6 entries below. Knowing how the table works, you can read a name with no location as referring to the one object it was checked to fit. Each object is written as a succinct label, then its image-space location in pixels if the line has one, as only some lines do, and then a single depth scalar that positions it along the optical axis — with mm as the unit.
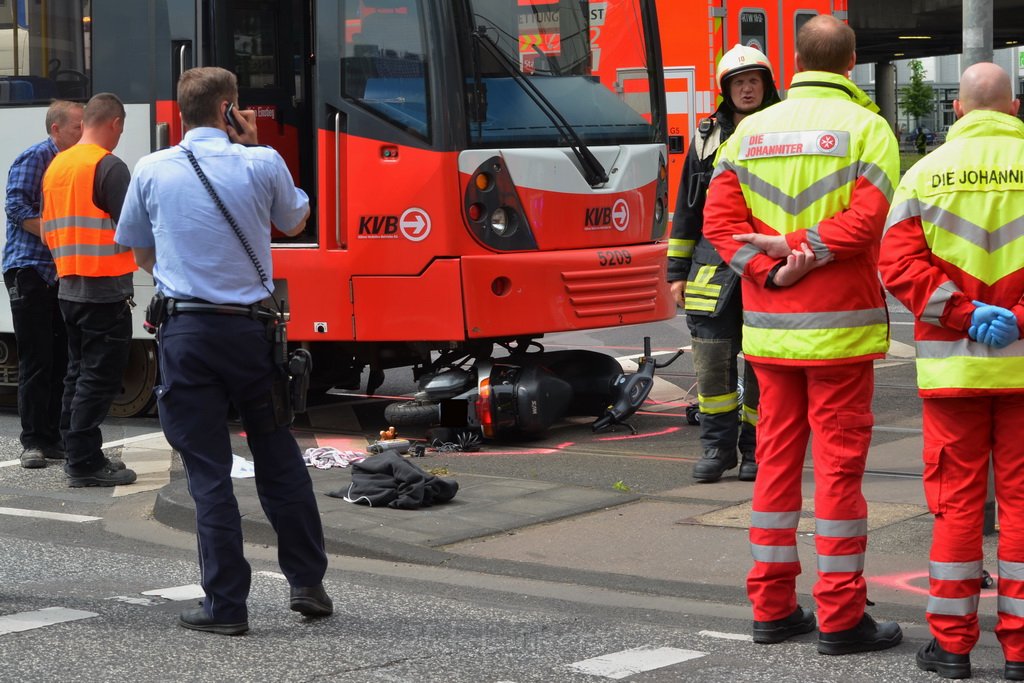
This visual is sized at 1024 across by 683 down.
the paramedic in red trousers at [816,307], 9852
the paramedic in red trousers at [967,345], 9141
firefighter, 15445
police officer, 10617
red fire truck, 32219
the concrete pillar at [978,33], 13469
